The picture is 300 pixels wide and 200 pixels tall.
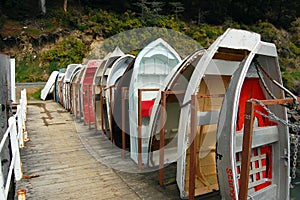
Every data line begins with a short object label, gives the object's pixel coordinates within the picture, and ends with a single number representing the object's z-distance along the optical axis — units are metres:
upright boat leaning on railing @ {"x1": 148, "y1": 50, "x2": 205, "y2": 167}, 3.54
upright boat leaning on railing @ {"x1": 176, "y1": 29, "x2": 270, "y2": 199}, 2.94
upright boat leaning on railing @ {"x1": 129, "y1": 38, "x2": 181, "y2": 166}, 4.42
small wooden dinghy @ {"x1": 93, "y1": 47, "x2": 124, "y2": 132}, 6.35
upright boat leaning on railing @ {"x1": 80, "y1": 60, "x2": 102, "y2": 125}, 7.13
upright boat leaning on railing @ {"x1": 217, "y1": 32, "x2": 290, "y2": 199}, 2.52
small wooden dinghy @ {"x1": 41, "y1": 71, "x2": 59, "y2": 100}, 15.05
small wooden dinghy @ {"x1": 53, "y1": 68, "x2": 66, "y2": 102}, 13.16
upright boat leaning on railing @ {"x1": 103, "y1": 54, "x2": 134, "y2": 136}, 5.41
